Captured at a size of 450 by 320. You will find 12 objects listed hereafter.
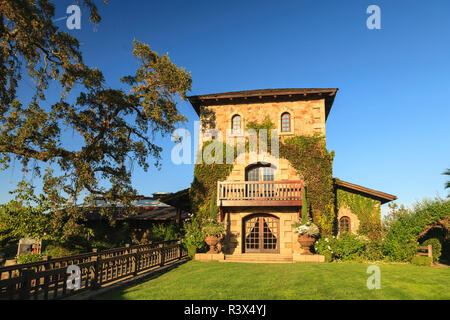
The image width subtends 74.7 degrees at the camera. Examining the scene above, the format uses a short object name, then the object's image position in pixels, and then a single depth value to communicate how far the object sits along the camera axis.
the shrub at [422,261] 13.62
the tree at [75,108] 13.03
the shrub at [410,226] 13.97
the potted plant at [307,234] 14.54
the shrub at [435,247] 14.35
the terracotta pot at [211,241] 15.44
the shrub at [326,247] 14.59
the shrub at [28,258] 11.89
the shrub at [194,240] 15.59
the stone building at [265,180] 16.31
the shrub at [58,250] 14.23
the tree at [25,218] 13.97
